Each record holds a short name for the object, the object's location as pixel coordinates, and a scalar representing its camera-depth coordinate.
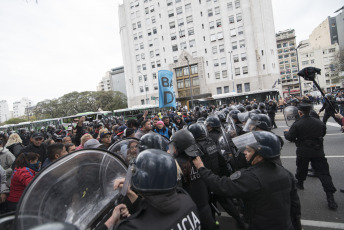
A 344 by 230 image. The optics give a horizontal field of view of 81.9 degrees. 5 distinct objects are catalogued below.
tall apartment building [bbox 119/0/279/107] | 38.09
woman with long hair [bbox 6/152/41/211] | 2.89
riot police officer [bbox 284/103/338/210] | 3.48
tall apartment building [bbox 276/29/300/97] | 76.56
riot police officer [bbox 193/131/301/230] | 1.71
